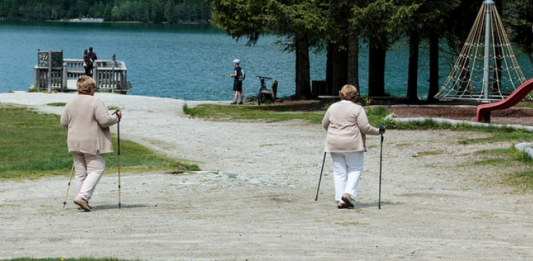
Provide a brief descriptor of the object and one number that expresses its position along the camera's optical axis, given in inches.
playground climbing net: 1146.7
